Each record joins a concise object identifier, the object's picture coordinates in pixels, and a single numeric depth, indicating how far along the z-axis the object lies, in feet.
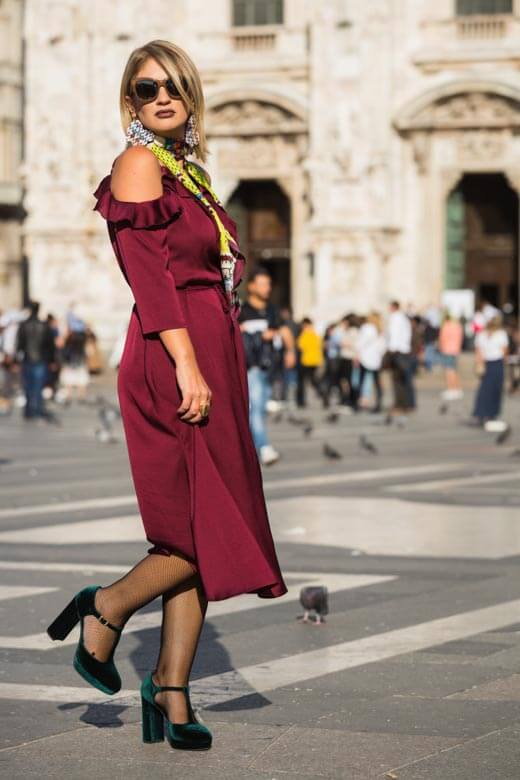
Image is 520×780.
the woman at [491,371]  77.10
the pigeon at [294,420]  73.94
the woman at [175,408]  17.90
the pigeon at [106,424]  67.26
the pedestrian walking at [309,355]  98.89
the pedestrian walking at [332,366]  96.89
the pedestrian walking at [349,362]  93.25
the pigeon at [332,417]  81.74
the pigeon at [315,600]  25.40
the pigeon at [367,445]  60.48
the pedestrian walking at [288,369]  90.35
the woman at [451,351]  105.19
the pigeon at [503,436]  64.80
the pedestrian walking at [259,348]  53.01
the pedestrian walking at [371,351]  92.84
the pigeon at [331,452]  57.00
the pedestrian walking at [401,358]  86.43
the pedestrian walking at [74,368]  103.21
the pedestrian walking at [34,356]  82.94
